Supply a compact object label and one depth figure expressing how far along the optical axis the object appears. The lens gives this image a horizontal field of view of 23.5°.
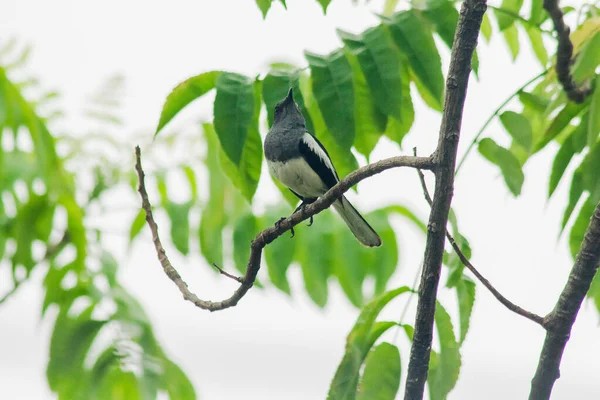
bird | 6.83
